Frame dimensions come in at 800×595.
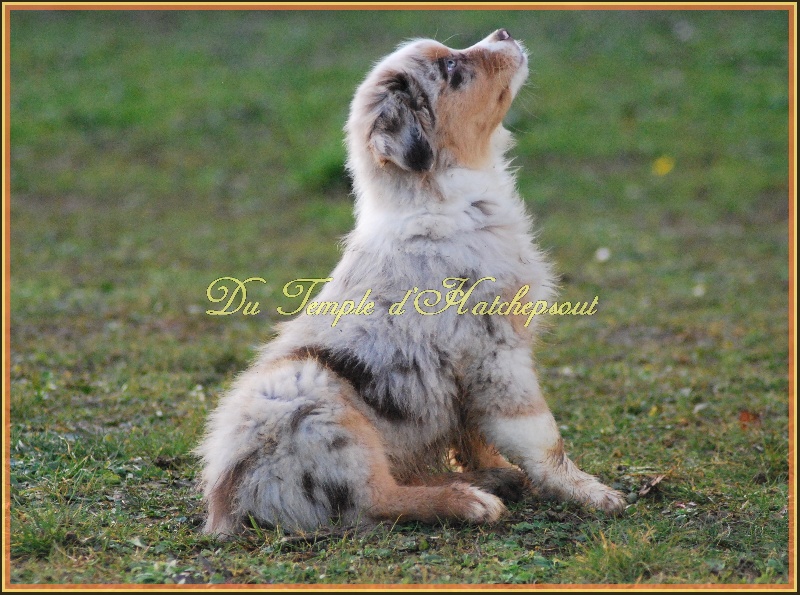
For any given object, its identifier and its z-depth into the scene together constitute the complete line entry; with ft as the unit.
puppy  26.32
